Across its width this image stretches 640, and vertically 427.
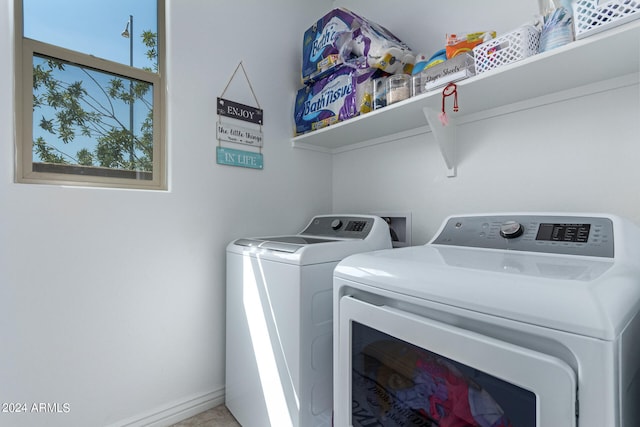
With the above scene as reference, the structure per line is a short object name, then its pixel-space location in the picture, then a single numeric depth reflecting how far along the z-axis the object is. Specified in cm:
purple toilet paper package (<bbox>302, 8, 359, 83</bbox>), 169
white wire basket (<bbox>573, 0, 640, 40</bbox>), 84
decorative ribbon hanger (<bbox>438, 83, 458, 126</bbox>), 121
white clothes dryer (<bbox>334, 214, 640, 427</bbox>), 50
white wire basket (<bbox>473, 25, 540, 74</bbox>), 105
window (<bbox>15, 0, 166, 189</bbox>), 128
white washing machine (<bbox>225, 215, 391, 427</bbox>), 117
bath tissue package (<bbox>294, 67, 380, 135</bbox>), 162
